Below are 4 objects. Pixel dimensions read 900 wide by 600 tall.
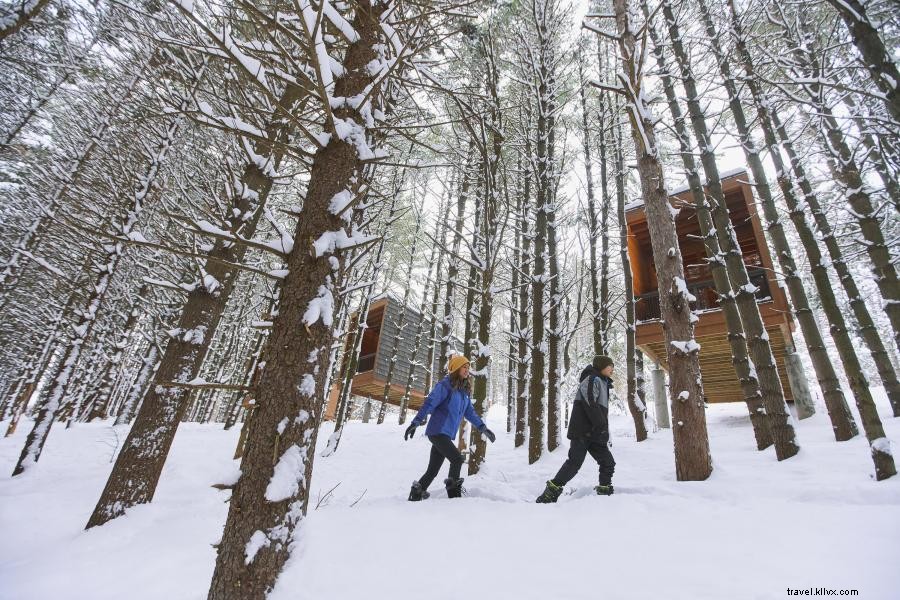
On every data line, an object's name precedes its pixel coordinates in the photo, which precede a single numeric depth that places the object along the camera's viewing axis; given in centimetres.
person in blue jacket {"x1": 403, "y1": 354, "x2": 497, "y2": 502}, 444
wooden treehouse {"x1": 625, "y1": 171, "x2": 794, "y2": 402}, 952
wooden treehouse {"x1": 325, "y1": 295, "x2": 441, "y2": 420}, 1755
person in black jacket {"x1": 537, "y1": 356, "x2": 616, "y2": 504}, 410
